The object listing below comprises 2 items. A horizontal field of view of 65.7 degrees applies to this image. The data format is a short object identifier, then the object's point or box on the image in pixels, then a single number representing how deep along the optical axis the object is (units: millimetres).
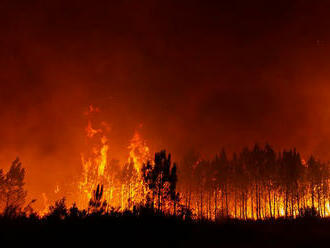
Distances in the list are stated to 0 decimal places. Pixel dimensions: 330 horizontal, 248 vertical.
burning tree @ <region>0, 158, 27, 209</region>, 47312
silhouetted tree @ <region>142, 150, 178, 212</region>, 25234
